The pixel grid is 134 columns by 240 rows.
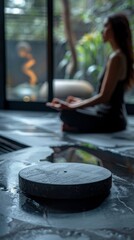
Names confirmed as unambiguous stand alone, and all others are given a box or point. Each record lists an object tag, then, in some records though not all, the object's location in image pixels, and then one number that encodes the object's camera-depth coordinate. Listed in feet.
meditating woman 11.86
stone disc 6.30
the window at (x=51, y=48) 18.07
